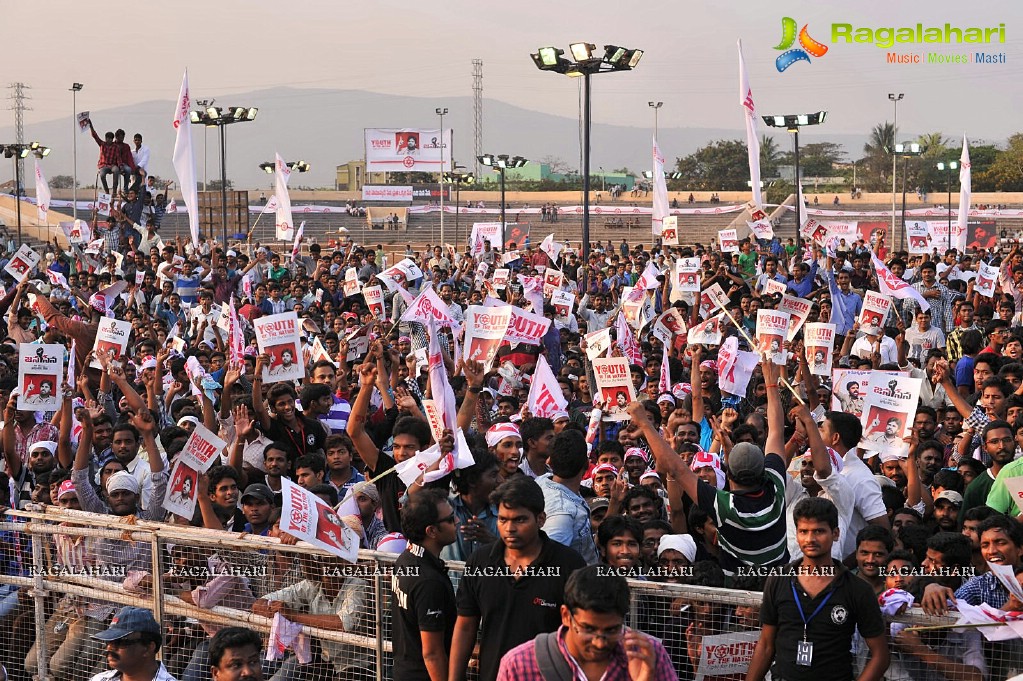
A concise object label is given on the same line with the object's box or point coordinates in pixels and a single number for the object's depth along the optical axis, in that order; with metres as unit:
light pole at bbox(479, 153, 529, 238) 41.59
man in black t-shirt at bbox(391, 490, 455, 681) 4.80
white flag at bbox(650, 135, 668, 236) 26.36
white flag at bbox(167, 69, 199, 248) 23.05
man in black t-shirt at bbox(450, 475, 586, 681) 4.62
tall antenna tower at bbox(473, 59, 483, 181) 113.50
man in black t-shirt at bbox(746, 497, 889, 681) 4.45
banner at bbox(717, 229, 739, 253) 21.92
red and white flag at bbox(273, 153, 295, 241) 26.47
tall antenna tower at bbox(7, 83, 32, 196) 104.06
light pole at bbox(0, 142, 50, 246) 43.06
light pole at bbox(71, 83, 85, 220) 67.74
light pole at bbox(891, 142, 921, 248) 44.69
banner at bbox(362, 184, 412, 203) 71.62
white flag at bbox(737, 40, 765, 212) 22.16
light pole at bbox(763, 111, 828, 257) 29.52
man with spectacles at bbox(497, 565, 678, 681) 3.91
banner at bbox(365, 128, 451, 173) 71.94
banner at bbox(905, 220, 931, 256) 26.69
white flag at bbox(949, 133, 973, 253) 24.43
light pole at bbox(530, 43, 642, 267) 18.80
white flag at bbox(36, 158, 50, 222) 38.82
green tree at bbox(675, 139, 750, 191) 94.44
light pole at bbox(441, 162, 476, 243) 53.95
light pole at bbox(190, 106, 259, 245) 29.77
